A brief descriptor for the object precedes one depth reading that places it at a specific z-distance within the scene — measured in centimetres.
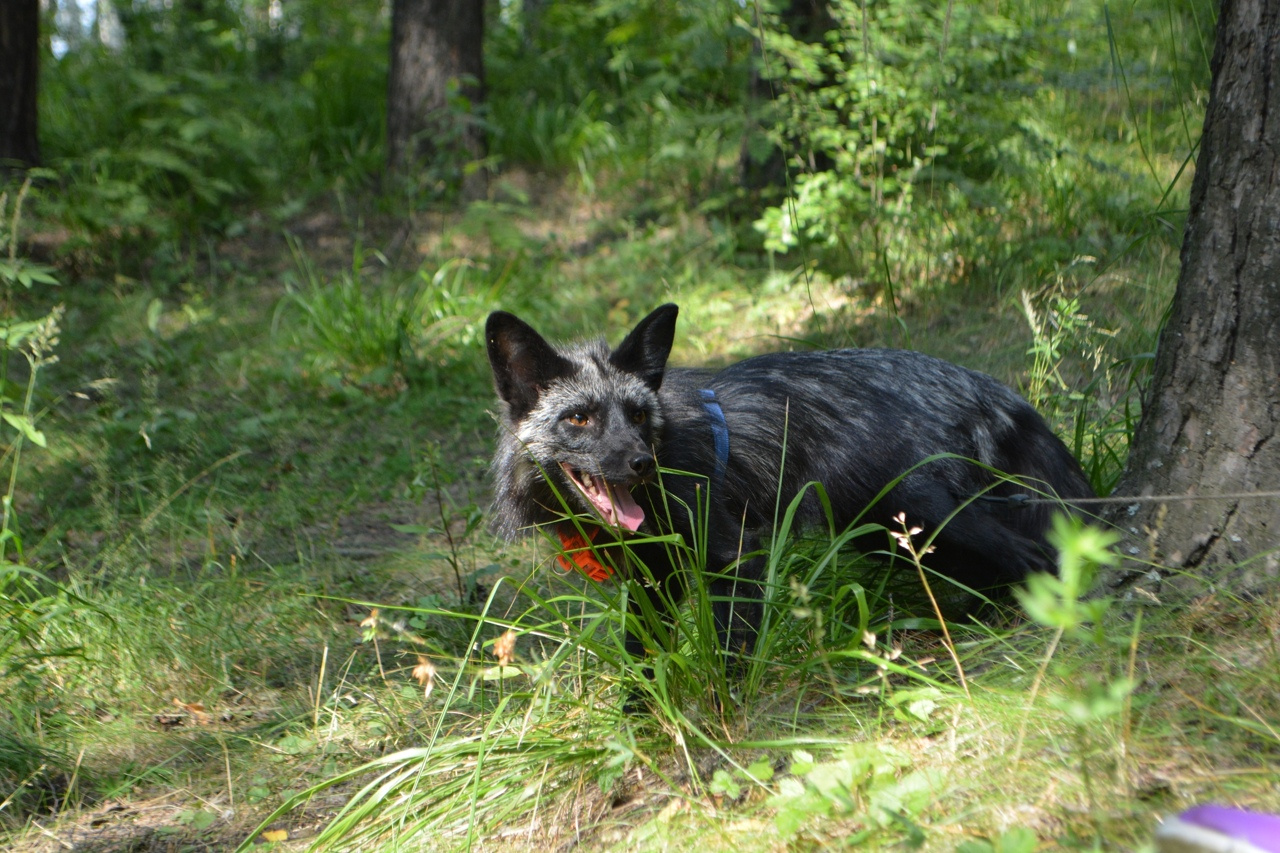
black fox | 349
